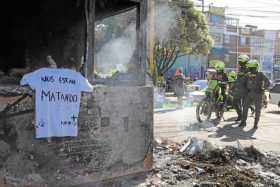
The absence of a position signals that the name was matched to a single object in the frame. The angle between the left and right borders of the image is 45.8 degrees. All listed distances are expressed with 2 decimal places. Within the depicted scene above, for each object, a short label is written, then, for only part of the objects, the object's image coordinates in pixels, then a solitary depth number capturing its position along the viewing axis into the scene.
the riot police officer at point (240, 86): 9.79
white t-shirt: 4.17
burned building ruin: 4.03
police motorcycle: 9.79
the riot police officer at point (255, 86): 9.46
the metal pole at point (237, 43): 45.54
